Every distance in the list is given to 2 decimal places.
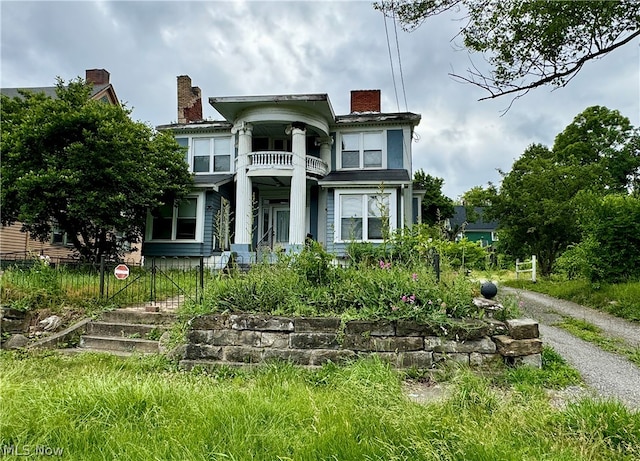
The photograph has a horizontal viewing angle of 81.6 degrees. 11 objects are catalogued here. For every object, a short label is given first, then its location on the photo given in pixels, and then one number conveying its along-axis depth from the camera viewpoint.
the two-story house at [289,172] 12.89
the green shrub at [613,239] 8.29
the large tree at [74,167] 9.78
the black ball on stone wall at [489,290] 4.95
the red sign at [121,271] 6.38
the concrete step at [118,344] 5.15
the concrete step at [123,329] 5.48
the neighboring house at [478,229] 39.68
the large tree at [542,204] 14.88
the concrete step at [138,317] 5.76
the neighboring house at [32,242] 14.57
